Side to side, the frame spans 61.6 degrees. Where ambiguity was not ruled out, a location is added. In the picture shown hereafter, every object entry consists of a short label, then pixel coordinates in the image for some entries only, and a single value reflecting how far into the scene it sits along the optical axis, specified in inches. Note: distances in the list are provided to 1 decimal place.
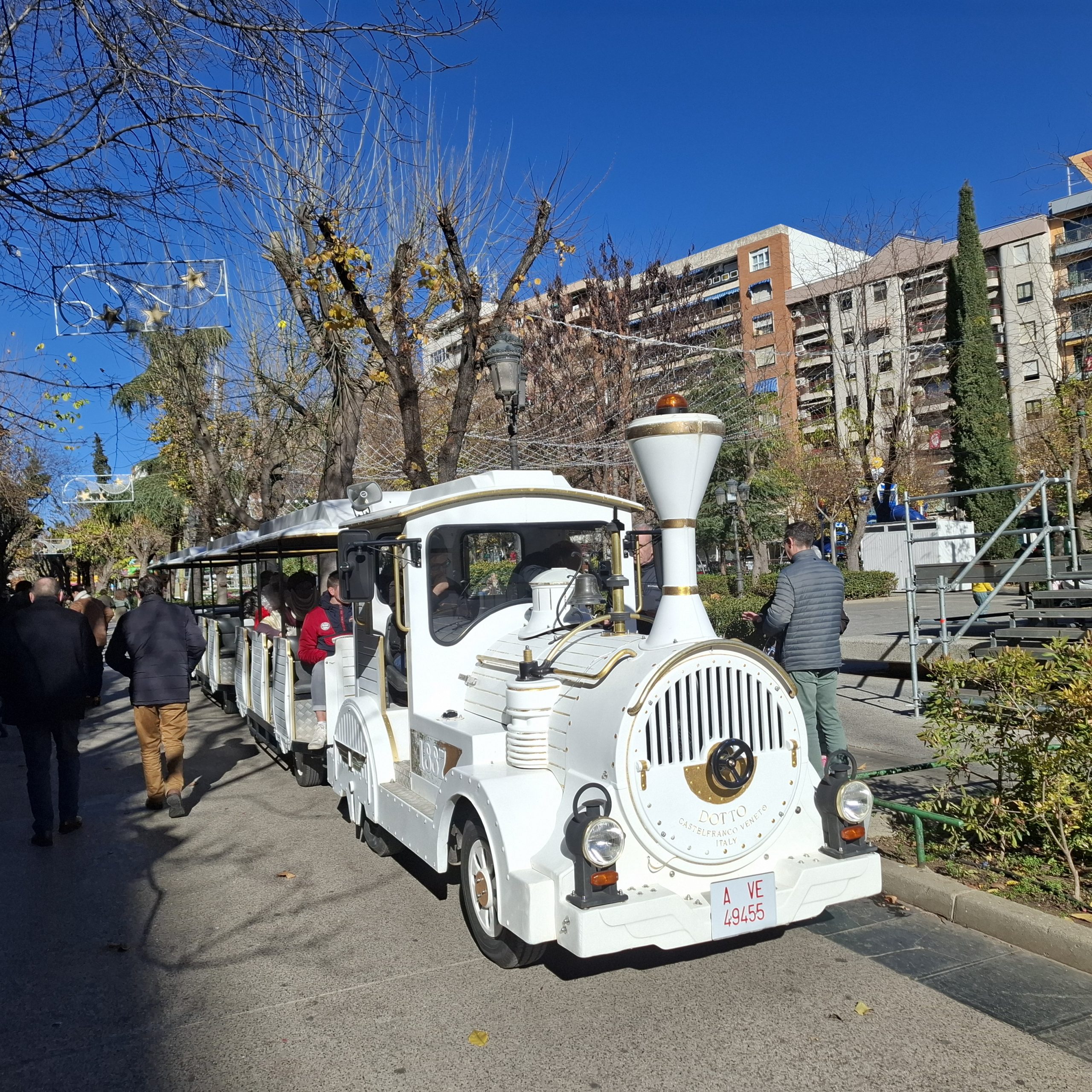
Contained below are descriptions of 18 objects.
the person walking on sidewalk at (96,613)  487.5
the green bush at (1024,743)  173.6
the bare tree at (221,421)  710.5
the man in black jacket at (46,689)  260.2
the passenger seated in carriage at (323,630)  307.6
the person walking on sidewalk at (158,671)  288.8
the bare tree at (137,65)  186.4
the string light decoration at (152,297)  227.9
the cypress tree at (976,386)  1258.6
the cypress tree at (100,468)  2561.5
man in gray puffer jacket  238.4
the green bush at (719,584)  1073.5
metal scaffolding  354.6
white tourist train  146.9
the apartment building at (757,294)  1103.6
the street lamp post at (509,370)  403.2
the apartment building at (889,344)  1088.2
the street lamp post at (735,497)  897.5
